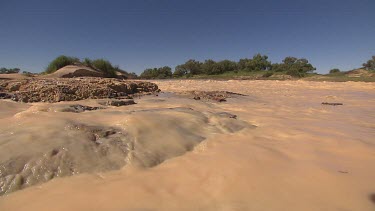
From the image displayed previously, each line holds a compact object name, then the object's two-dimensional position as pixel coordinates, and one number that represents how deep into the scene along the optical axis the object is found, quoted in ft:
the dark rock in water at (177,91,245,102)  18.83
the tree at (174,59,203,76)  150.92
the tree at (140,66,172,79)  141.18
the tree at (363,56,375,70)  119.47
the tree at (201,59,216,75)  144.56
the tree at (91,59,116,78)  54.18
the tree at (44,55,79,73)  46.20
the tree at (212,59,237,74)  147.43
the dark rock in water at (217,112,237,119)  11.84
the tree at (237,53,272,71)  145.37
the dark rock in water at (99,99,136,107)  13.01
